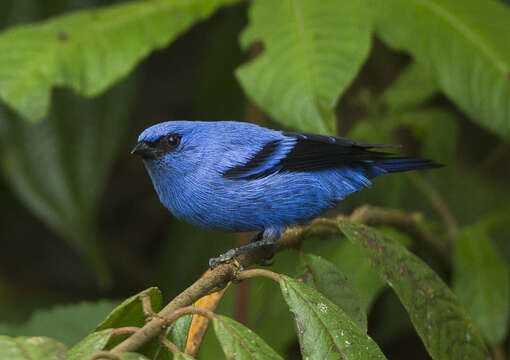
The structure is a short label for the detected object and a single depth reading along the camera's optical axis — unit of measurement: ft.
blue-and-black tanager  10.97
